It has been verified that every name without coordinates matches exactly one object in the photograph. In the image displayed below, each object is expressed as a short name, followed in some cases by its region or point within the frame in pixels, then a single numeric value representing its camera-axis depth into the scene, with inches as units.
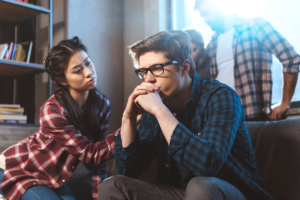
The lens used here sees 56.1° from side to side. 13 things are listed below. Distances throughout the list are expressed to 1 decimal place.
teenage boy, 36.8
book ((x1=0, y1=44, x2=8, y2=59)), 88.9
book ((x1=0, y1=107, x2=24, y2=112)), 85.3
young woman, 55.0
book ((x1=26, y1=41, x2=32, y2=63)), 94.3
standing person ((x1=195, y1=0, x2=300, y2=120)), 68.6
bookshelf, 87.4
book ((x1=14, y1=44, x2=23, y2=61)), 92.0
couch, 47.5
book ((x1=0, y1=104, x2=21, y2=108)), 85.5
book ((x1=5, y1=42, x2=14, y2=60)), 89.7
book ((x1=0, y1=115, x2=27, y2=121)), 83.5
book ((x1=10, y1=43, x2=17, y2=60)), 90.6
